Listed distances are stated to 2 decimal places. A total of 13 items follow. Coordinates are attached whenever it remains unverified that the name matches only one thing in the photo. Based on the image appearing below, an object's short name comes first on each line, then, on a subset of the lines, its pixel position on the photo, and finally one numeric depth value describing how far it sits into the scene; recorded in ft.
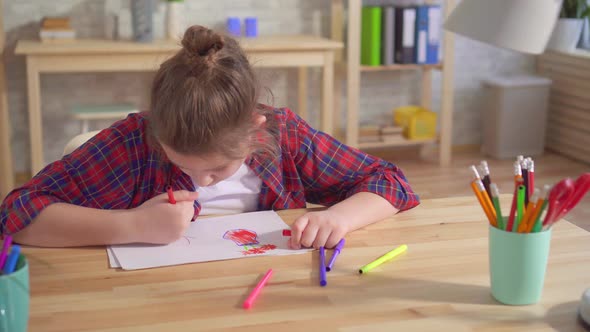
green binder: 13.03
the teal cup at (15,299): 2.78
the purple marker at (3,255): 2.85
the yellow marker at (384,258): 3.83
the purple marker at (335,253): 3.86
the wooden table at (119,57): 10.97
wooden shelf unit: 12.77
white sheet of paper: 3.99
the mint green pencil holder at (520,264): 3.37
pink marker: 3.39
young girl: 4.14
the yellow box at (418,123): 13.60
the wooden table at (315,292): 3.25
